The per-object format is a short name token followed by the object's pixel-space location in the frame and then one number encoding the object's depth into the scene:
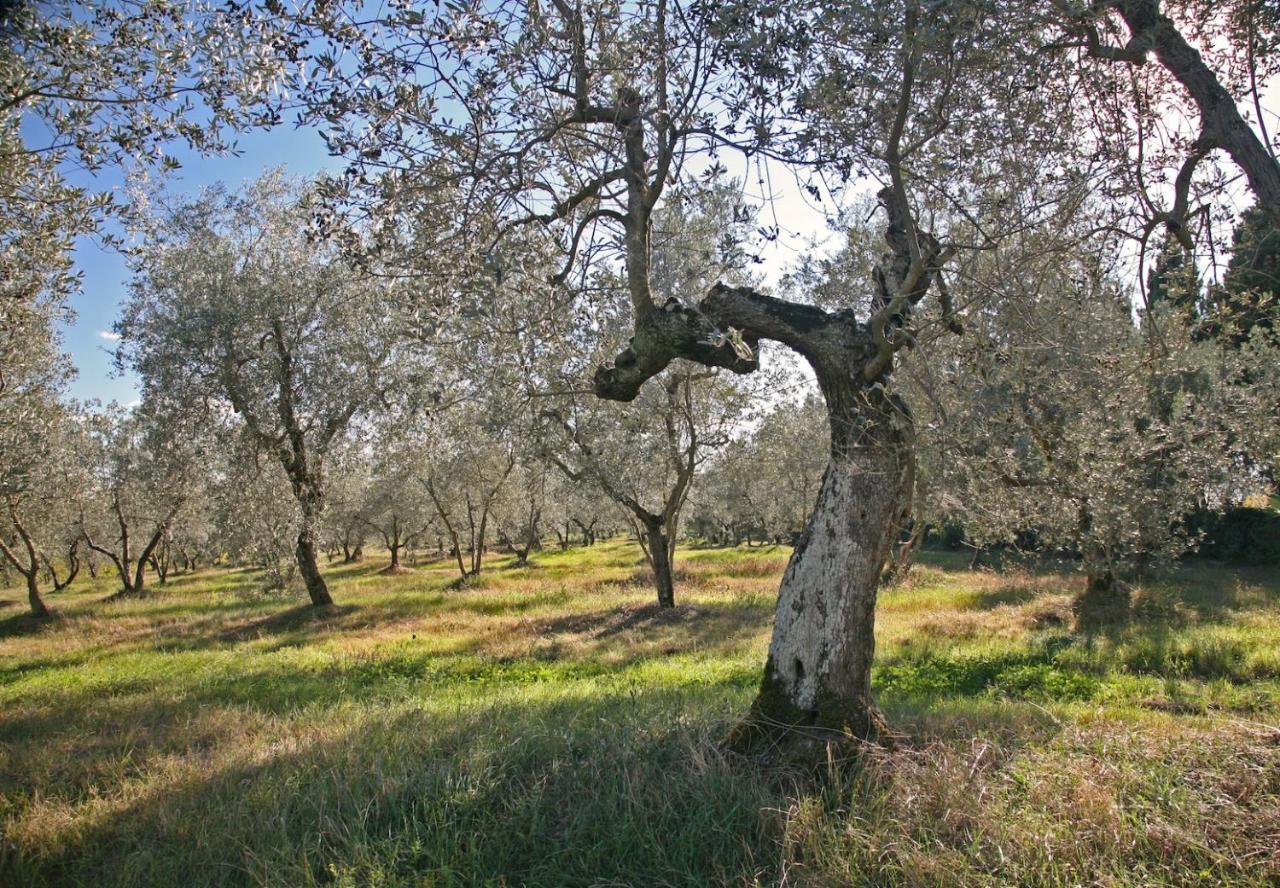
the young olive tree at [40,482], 16.55
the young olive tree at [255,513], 17.66
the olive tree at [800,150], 5.72
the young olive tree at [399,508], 35.72
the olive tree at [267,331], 17.83
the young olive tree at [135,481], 18.05
